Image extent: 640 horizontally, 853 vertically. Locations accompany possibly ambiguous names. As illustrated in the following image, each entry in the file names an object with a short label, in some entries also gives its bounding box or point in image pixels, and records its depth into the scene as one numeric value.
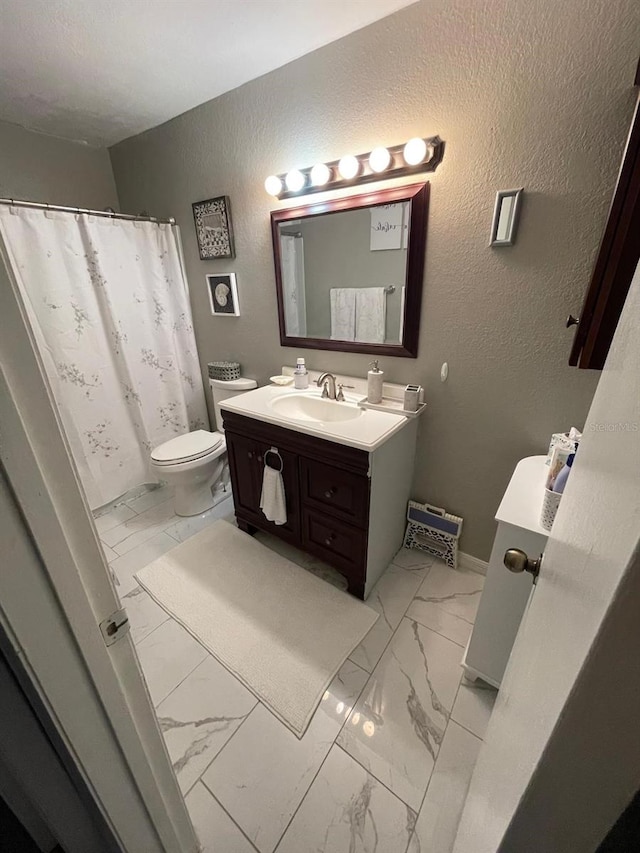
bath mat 1.26
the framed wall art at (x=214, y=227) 1.93
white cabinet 1.01
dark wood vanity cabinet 1.37
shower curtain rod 1.64
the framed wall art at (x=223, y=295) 2.08
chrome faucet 1.73
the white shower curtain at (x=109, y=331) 1.79
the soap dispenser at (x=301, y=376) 1.86
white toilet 1.98
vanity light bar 1.28
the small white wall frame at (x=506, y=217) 1.18
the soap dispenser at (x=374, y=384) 1.60
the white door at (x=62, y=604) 0.37
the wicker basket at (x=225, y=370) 2.22
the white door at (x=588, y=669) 0.25
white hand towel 1.59
